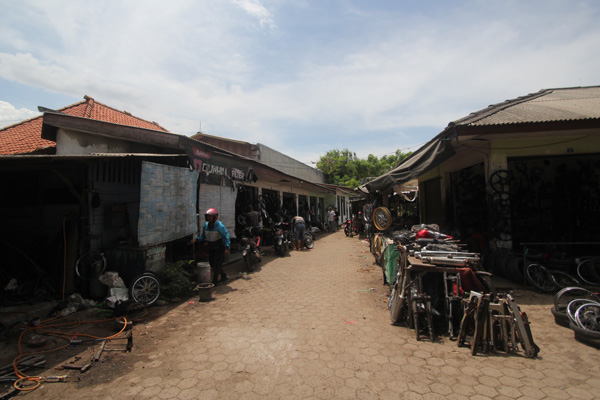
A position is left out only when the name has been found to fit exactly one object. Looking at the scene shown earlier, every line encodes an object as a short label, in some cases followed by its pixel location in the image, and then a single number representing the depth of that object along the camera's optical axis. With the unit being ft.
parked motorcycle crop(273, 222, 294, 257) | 33.60
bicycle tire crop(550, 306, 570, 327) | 12.90
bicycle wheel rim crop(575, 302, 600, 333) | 11.75
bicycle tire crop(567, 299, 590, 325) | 12.51
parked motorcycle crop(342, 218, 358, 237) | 55.52
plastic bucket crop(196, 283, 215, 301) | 18.07
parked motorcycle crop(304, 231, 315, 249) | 39.65
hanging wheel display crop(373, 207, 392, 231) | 26.91
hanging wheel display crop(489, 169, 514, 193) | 21.62
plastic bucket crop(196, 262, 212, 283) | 20.71
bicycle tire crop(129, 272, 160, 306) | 16.67
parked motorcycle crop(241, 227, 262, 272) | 25.59
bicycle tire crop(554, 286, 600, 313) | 13.62
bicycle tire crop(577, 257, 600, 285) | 18.51
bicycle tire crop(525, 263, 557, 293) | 17.52
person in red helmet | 21.31
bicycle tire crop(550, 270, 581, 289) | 17.48
